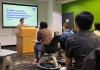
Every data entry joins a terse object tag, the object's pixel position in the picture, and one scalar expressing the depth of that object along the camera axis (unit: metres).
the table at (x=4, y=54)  1.66
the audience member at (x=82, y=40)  1.11
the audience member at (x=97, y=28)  2.21
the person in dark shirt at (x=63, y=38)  2.66
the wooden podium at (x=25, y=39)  3.98
